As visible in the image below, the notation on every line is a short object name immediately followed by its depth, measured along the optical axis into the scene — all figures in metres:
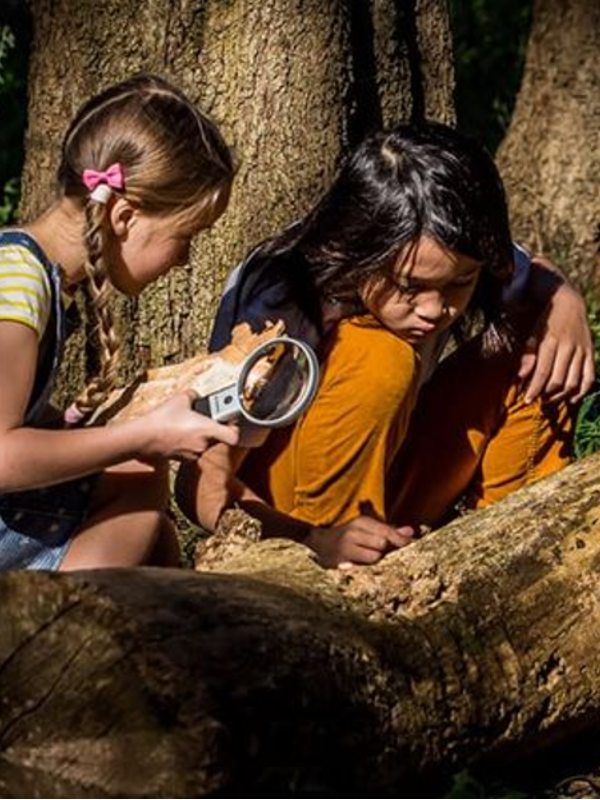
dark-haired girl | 4.62
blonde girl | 4.15
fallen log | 3.31
